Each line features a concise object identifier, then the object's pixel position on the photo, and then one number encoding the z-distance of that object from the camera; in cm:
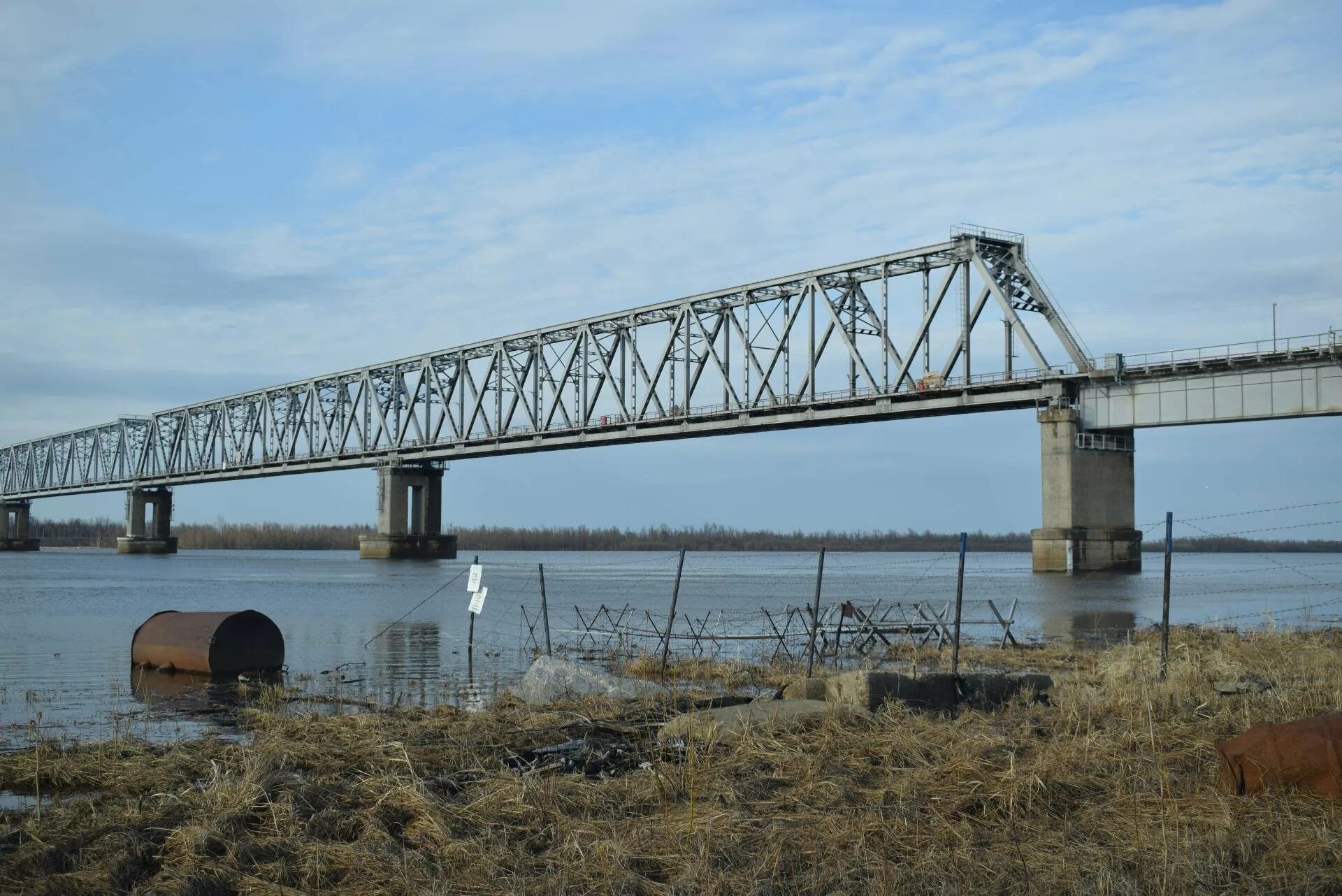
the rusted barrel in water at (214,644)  2130
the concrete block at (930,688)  1305
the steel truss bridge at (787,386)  5972
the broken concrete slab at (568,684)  1580
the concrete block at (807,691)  1381
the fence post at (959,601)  1473
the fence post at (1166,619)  1586
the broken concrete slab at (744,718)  1064
